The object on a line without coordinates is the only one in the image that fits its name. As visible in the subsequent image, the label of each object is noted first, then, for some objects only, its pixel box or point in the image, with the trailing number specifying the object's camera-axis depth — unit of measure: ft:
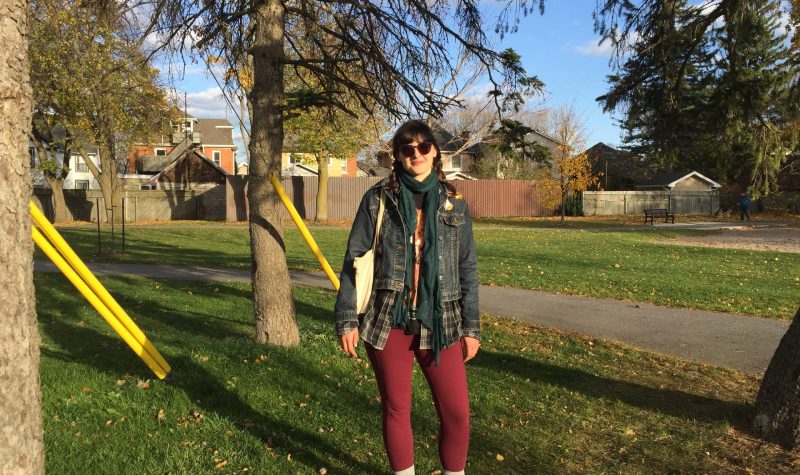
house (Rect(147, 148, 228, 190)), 133.28
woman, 9.25
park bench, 106.05
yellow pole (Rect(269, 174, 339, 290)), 18.72
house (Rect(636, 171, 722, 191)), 154.30
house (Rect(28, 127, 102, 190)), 181.27
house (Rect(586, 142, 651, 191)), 170.40
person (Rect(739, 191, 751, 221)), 112.06
